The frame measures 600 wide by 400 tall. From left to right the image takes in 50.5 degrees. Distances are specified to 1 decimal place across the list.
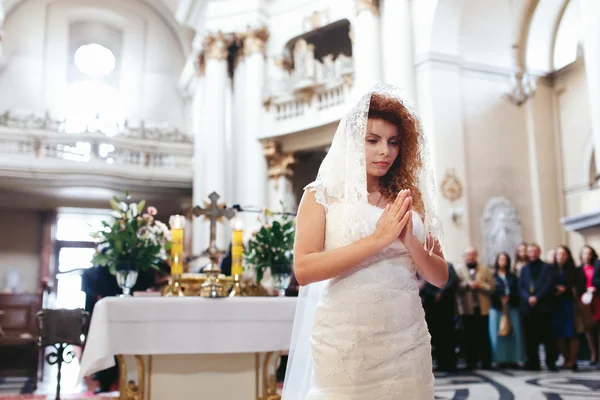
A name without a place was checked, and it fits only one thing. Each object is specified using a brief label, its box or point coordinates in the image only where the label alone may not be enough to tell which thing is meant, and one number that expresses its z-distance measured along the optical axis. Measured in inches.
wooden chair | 377.9
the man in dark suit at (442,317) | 319.3
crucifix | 168.9
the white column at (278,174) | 549.0
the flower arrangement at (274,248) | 205.6
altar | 155.3
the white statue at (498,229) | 414.9
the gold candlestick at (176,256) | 178.9
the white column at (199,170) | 589.0
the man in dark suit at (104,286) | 242.7
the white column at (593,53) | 271.0
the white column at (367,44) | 448.1
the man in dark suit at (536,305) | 315.6
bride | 71.5
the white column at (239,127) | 560.4
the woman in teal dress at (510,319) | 324.8
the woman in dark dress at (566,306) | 313.9
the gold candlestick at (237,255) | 184.2
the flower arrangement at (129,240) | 191.3
